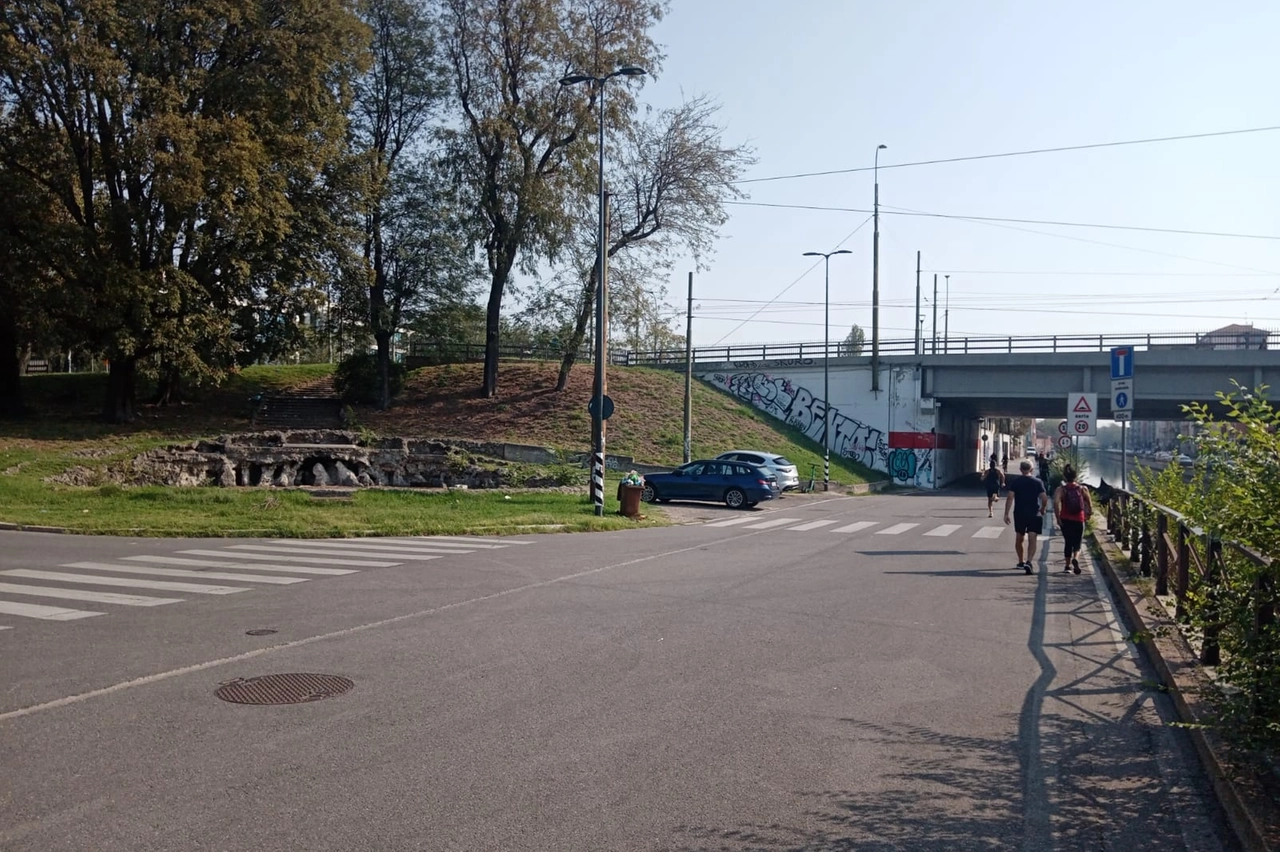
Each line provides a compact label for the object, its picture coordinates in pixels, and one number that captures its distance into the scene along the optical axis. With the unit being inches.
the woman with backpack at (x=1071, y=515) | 636.1
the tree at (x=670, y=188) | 1875.0
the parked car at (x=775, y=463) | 1454.2
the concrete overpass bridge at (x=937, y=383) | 1716.3
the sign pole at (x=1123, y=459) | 678.7
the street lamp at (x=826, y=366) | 1801.2
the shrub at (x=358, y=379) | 1863.9
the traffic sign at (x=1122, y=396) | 716.7
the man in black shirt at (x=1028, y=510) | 633.6
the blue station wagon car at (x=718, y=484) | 1246.9
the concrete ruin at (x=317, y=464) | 1229.5
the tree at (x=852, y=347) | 2134.1
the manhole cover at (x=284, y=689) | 294.4
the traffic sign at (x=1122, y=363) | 701.9
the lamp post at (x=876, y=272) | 1925.4
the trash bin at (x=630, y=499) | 1021.2
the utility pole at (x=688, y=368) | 1619.1
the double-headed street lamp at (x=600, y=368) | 990.4
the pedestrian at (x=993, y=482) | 1150.3
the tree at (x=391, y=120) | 1781.5
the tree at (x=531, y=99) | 1745.8
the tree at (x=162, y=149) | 1283.2
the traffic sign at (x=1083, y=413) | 947.3
